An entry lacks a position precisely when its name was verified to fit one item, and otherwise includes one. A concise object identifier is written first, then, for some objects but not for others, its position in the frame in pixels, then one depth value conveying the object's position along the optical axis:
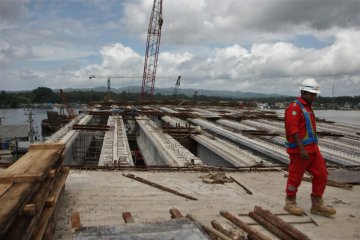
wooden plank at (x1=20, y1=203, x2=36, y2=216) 2.72
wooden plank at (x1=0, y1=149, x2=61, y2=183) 3.28
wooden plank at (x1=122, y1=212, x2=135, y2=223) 4.05
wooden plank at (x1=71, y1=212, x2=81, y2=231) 3.78
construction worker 4.59
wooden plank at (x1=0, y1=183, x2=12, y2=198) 3.01
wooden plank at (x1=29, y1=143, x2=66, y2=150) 5.10
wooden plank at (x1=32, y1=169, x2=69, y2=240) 3.02
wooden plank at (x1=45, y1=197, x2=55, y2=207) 3.56
